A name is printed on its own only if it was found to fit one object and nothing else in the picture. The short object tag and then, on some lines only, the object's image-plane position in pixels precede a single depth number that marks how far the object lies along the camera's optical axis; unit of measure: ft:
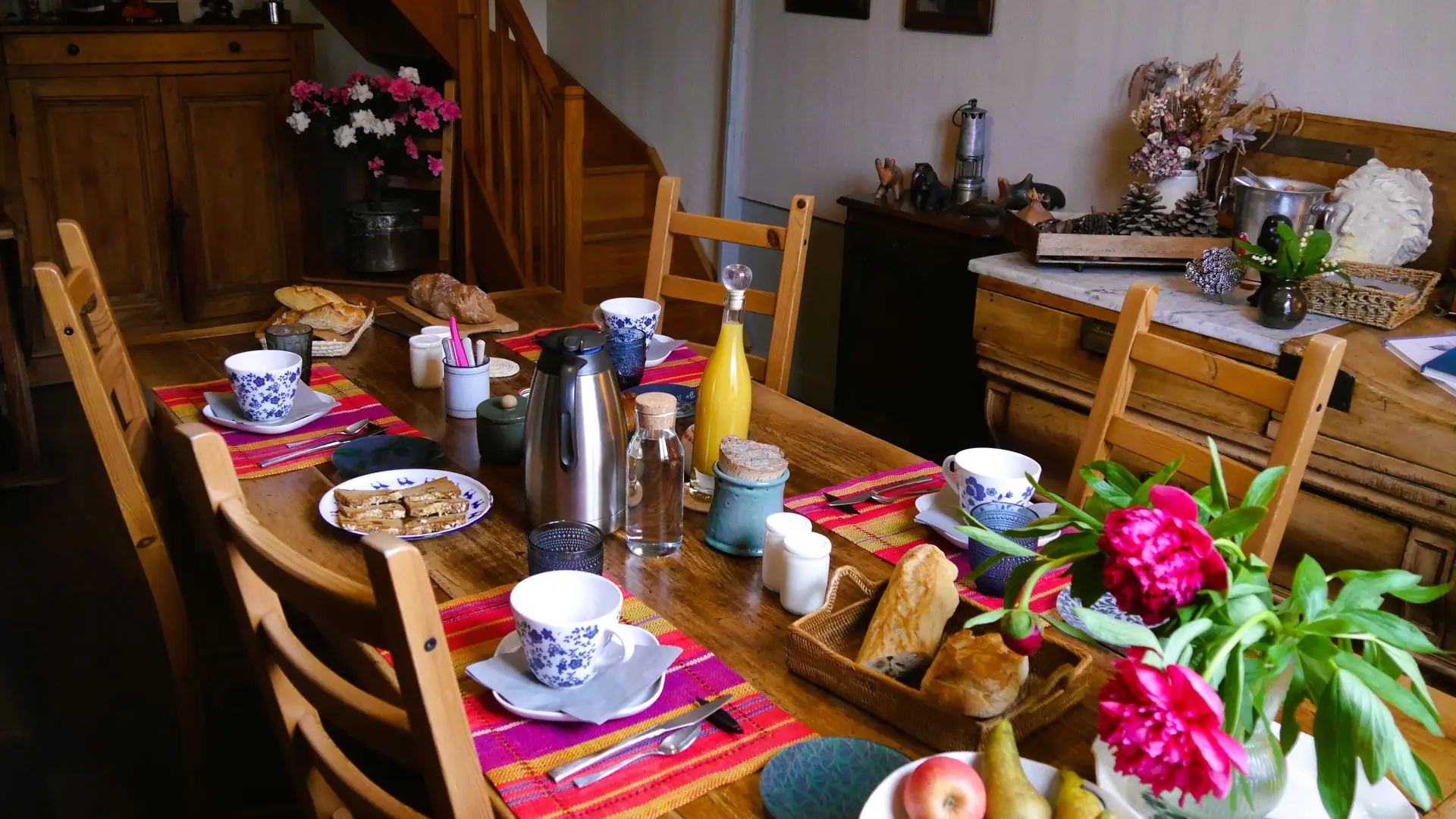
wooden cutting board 7.59
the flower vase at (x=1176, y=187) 8.85
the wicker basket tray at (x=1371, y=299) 7.17
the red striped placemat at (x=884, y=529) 4.65
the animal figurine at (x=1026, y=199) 9.87
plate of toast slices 4.79
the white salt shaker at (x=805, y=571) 4.15
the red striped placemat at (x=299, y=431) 5.54
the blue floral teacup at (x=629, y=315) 7.09
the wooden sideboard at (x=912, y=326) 9.91
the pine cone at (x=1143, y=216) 8.57
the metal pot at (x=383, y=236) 14.10
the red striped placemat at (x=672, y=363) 6.87
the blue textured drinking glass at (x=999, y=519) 4.49
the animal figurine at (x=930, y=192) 10.47
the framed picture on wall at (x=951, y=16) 10.72
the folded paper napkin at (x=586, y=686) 3.58
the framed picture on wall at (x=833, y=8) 11.89
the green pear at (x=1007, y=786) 2.87
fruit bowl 3.01
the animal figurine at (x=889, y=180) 10.85
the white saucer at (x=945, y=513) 4.85
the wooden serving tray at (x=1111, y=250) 8.45
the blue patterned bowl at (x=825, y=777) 3.20
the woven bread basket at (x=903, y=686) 3.47
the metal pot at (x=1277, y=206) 7.79
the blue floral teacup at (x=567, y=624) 3.53
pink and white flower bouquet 13.73
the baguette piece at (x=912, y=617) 3.80
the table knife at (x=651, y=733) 3.32
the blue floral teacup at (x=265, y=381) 5.71
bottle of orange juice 5.23
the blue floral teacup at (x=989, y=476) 4.71
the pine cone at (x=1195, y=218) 8.46
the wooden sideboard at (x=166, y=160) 13.17
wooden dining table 3.61
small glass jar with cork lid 4.67
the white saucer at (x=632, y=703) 3.55
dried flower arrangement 8.61
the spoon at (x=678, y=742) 3.45
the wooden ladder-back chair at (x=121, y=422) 5.39
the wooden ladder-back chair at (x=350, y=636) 2.67
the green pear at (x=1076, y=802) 2.83
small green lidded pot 5.50
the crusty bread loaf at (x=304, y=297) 7.32
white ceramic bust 7.67
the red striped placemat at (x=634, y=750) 3.24
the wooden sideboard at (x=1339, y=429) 6.48
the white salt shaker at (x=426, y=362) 6.56
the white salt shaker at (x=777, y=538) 4.36
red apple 2.89
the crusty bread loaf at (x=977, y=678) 3.43
